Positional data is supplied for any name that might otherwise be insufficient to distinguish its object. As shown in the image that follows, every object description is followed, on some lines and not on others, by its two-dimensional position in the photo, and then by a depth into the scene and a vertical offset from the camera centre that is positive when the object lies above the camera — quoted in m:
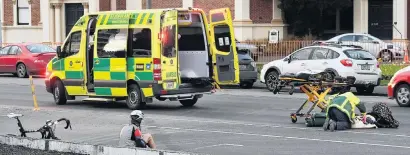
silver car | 33.80 +0.49
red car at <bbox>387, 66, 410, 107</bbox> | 21.50 -0.70
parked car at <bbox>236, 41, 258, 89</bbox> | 28.78 -0.35
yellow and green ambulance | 20.34 +0.07
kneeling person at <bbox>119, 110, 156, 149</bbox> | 13.03 -1.08
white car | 25.77 -0.13
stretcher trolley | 18.11 -0.54
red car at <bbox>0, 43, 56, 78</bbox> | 34.56 +0.08
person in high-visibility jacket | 16.41 -0.95
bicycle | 14.54 -1.09
